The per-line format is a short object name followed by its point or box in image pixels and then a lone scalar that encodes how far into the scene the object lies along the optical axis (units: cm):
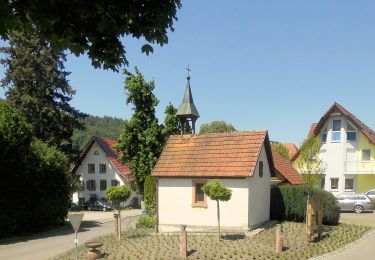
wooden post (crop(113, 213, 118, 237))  2082
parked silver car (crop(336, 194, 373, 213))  3350
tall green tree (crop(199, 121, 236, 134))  7012
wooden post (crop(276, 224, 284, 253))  1725
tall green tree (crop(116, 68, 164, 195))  3120
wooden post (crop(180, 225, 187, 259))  1656
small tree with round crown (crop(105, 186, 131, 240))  2099
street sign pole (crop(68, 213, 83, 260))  1456
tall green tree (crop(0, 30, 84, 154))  4028
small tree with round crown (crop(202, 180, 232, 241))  1897
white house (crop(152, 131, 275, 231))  2161
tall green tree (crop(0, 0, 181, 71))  527
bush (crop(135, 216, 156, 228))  2575
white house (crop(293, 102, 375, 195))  4112
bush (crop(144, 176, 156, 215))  2656
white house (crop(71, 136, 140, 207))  5409
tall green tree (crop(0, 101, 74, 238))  2708
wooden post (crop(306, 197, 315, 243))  1917
